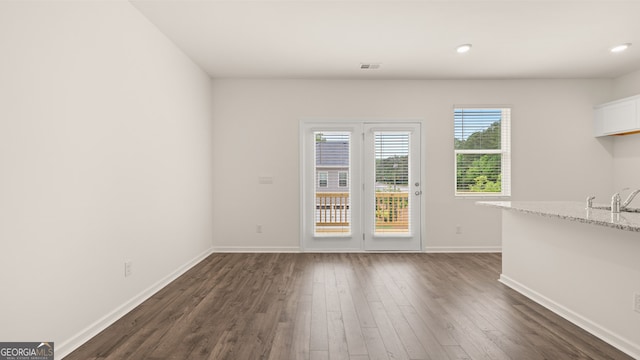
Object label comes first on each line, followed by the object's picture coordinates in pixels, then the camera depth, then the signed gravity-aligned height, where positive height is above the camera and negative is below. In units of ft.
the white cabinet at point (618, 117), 14.10 +2.92
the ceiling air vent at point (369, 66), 14.23 +5.16
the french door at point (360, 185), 16.28 -0.28
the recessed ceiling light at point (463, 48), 12.09 +5.09
